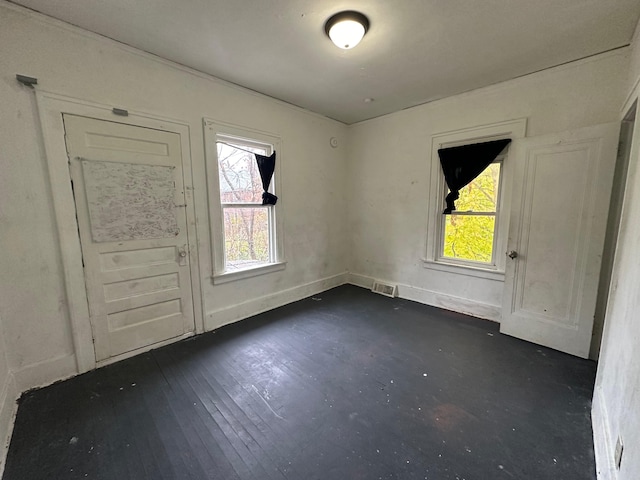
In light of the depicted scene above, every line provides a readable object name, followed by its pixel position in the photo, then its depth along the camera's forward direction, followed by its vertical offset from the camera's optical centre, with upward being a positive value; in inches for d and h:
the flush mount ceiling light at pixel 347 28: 73.5 +50.4
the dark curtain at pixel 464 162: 118.6 +20.9
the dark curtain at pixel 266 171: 128.3 +17.6
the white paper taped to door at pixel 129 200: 86.1 +2.8
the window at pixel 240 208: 115.1 -0.3
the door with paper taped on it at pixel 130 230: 85.3 -7.7
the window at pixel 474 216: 119.7 -4.6
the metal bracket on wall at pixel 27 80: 72.8 +35.5
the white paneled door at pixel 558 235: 90.9 -10.8
